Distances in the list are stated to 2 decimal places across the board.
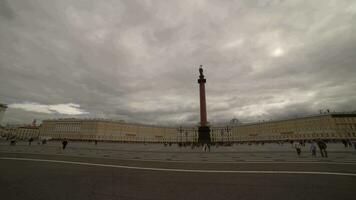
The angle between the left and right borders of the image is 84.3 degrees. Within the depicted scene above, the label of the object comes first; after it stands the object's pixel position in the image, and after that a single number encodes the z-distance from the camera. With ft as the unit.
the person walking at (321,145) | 56.94
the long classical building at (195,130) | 272.10
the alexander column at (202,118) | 156.04
